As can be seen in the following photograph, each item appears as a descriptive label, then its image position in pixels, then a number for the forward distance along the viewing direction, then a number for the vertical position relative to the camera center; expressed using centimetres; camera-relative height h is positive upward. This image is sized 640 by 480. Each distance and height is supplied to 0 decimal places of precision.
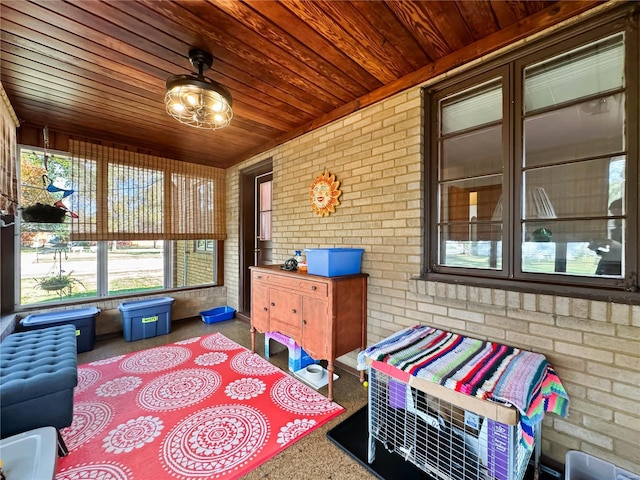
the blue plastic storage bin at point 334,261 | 231 -20
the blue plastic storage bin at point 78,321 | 299 -93
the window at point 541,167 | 147 +46
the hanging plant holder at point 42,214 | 296 +31
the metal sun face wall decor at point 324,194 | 279 +48
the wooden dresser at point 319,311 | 222 -66
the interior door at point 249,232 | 428 +12
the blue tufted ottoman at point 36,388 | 155 -89
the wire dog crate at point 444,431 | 124 -106
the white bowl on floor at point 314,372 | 251 -130
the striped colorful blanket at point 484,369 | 122 -71
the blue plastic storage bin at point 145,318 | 350 -106
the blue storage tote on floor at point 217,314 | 421 -122
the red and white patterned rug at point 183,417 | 161 -134
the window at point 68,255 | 324 -20
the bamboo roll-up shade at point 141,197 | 346 +64
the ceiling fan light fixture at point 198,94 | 193 +111
